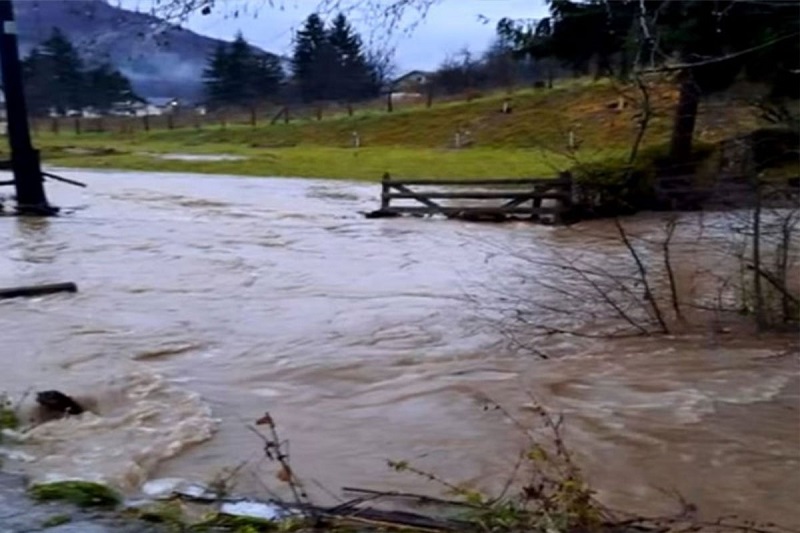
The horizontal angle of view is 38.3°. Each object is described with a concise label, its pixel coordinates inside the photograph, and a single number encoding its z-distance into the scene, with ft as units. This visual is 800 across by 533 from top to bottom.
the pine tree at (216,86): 210.79
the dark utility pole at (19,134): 80.43
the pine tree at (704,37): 50.79
